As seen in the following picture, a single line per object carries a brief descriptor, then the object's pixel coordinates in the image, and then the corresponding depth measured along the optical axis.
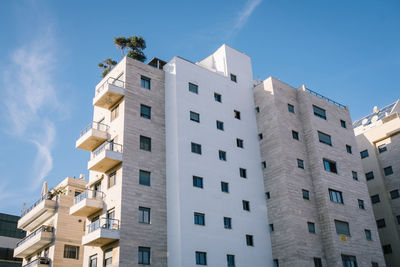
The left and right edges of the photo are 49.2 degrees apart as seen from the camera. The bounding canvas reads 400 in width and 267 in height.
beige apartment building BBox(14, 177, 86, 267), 43.97
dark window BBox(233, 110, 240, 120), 45.44
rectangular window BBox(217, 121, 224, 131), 43.33
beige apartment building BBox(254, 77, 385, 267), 40.12
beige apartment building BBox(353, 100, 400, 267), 55.00
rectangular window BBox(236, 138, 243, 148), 44.06
